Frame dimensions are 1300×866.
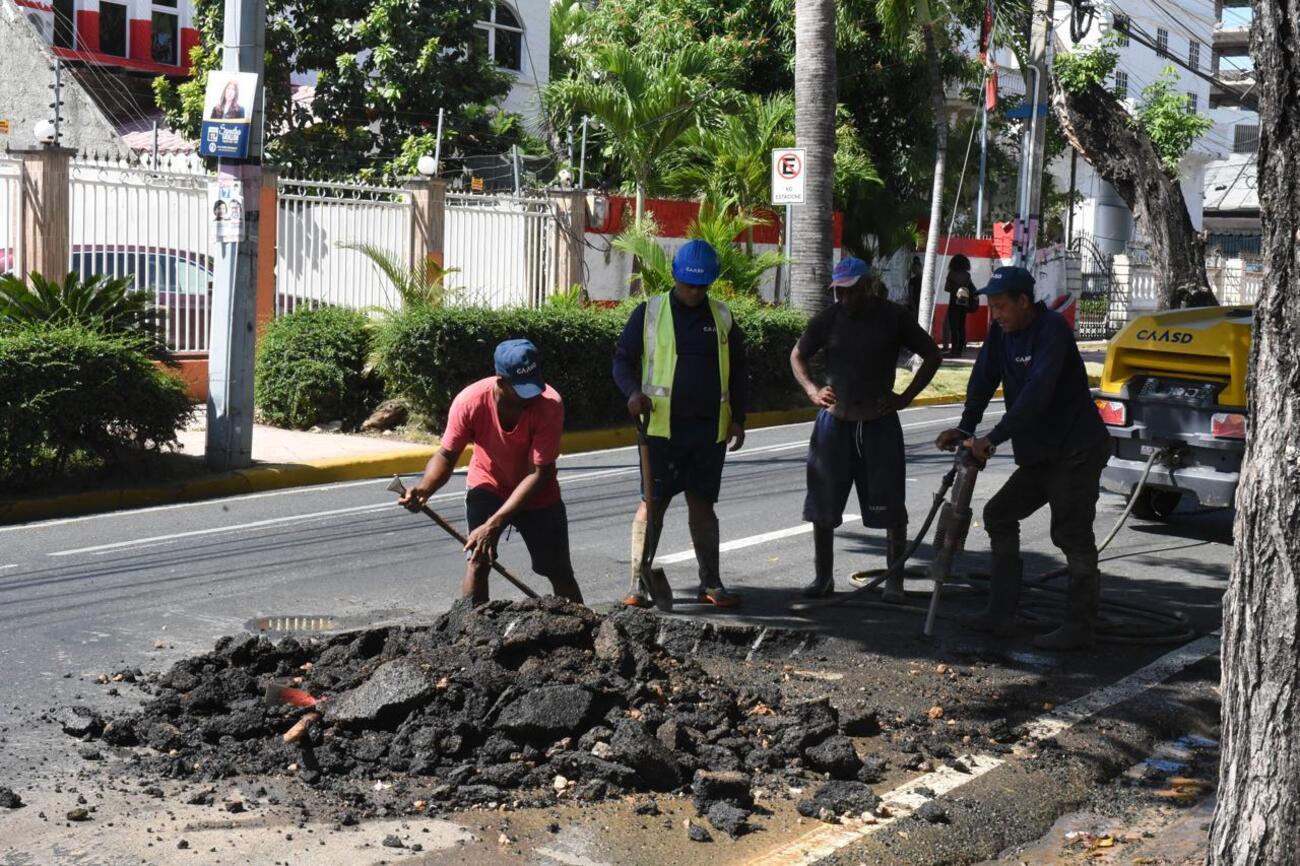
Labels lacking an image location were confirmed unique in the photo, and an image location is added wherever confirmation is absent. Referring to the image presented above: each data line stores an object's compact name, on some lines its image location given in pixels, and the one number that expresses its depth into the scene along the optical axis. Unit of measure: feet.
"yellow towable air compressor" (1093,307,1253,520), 30.73
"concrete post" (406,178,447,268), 58.59
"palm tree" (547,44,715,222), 69.00
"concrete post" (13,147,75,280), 48.49
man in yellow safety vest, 24.70
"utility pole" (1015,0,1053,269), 73.26
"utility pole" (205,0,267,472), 39.93
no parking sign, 56.39
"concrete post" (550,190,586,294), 64.90
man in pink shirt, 20.93
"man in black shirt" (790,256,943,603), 25.59
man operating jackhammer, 22.57
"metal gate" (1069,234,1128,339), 115.96
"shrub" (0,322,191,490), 35.22
